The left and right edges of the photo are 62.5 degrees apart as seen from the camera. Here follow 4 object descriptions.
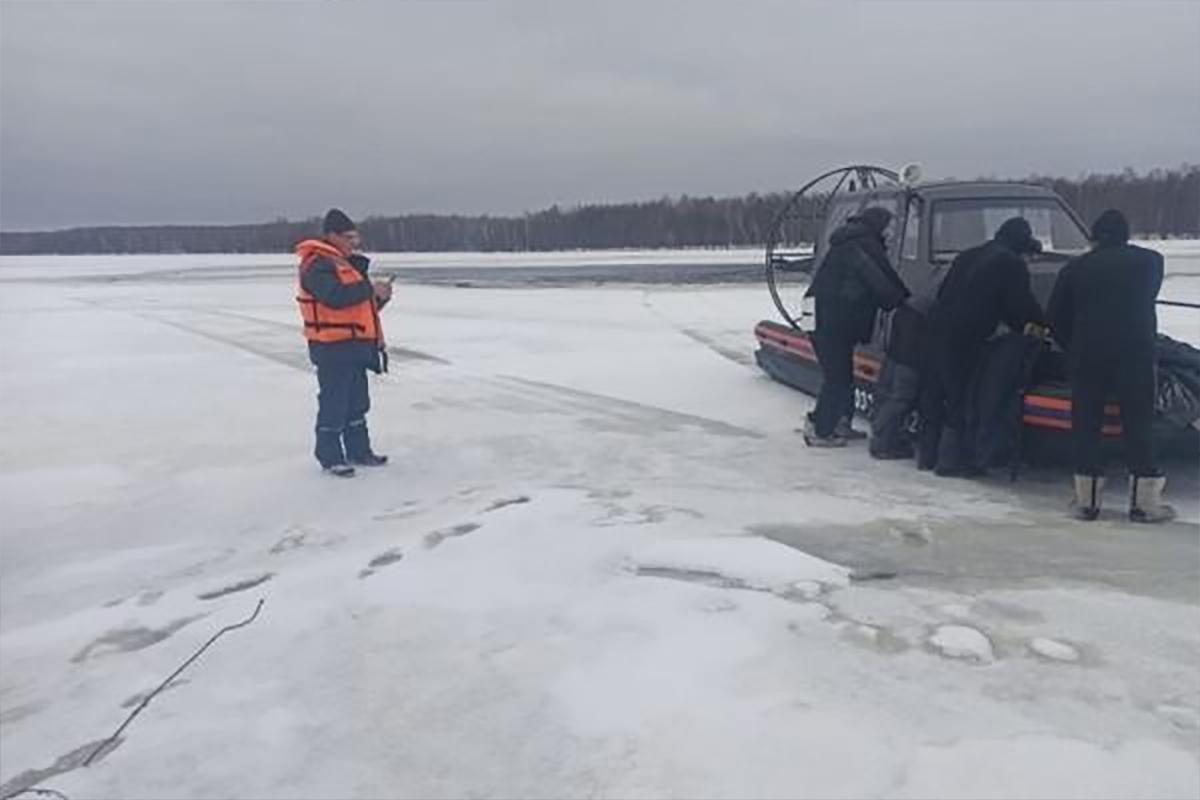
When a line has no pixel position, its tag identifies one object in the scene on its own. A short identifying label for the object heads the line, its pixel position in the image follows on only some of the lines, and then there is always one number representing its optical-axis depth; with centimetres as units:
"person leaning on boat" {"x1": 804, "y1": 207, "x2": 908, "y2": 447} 668
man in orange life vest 600
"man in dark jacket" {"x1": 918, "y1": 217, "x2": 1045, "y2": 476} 580
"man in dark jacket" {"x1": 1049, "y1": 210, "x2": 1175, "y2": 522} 508
